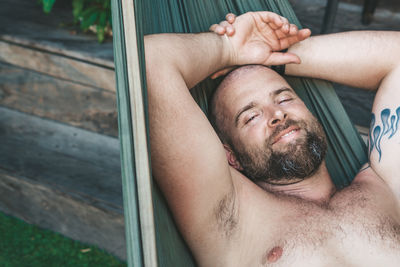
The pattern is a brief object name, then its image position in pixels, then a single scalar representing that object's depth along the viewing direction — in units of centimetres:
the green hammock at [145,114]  76
